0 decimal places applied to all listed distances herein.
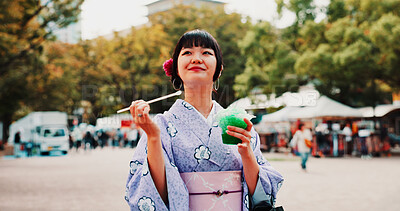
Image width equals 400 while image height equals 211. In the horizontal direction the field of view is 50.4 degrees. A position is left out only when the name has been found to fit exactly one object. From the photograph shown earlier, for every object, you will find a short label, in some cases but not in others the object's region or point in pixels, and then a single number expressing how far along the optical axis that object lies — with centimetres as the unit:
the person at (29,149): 2657
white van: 2566
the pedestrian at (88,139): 2658
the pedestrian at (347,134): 2106
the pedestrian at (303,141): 1350
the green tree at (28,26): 1529
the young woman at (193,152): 216
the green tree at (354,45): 1883
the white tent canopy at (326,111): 2023
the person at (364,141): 1997
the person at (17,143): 2469
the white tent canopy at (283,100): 2325
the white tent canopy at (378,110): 2309
